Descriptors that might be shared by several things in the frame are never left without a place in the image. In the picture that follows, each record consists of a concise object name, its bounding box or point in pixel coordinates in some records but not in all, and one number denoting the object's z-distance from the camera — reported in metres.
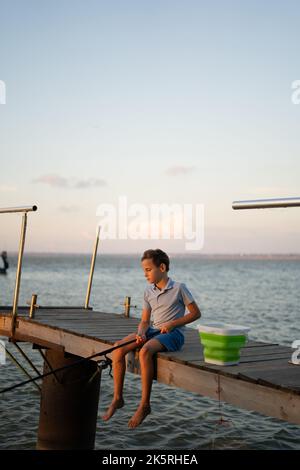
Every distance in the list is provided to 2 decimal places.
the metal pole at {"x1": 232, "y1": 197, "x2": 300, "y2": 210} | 4.80
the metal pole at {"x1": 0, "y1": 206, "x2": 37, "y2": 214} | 7.92
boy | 6.25
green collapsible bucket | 5.43
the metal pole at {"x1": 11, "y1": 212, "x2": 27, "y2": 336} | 8.12
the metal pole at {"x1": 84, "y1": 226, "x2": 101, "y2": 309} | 10.46
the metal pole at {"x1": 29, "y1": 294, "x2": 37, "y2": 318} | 9.07
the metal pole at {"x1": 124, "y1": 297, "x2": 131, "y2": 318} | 10.03
